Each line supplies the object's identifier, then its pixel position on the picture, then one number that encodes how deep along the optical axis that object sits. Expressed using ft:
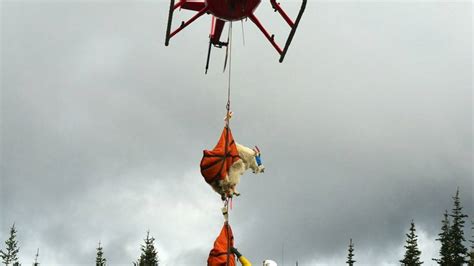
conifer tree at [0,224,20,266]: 159.63
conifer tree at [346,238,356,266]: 134.82
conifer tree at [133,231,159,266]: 136.13
